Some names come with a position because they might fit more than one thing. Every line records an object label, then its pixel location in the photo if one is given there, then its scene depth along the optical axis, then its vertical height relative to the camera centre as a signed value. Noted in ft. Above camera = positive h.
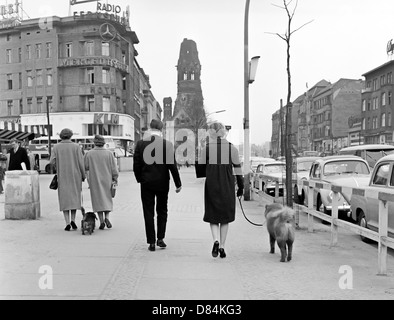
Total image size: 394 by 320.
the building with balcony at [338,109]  310.65 +24.00
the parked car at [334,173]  38.88 -2.76
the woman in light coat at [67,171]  28.09 -1.49
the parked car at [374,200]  26.22 -3.35
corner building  197.16 +31.64
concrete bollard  31.96 -3.25
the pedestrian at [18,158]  39.85 -0.94
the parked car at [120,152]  166.42 -2.21
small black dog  26.73 -4.44
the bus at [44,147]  129.59 -0.33
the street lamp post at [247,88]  53.13 +6.86
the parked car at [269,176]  47.40 -3.78
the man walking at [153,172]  22.81 -1.30
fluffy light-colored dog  20.89 -3.81
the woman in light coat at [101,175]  28.45 -1.80
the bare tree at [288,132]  34.83 +0.96
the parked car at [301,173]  40.74 -3.48
